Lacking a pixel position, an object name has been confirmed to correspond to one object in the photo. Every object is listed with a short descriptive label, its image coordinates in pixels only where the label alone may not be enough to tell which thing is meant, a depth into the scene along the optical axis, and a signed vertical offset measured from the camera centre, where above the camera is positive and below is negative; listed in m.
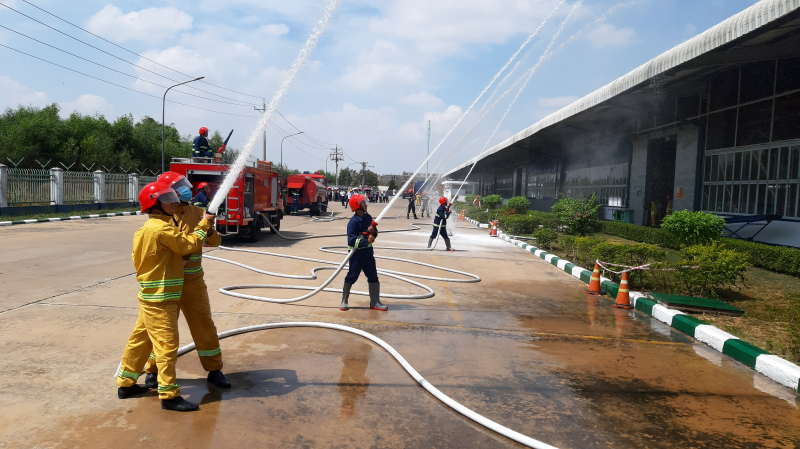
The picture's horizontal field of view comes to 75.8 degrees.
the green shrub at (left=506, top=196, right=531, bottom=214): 27.48 -0.36
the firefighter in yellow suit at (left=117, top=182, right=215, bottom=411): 3.71 -0.77
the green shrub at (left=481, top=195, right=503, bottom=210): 32.34 -0.24
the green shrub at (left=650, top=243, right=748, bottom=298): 8.02 -1.03
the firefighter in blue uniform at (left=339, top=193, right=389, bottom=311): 7.21 -0.89
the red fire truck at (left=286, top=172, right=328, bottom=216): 31.14 +0.01
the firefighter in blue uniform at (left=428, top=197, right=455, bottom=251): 14.33 -0.71
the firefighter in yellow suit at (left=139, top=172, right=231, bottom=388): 4.12 -0.98
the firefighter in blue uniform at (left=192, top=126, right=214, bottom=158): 13.63 +1.12
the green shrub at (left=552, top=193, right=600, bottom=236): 17.88 -0.47
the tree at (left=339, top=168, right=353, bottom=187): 126.88 +3.71
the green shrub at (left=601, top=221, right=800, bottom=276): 10.41 -1.05
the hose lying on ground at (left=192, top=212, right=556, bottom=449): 3.46 -1.57
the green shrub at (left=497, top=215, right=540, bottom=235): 19.95 -0.99
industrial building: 11.80 +2.85
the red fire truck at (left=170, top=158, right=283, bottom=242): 13.47 -0.14
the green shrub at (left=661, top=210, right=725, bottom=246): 11.09 -0.48
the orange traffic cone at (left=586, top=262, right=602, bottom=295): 9.31 -1.51
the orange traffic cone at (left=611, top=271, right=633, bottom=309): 8.21 -1.52
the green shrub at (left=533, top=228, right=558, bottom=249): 15.27 -1.12
